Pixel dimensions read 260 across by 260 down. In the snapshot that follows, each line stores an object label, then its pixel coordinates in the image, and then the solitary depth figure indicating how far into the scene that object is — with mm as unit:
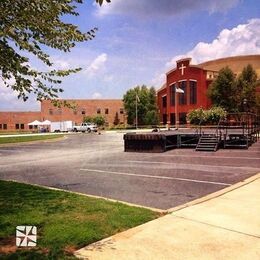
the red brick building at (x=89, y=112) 81206
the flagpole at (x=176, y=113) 59269
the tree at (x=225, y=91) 53063
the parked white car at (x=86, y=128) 60120
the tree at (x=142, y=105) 67014
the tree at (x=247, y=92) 52245
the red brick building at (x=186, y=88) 59702
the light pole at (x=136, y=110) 65455
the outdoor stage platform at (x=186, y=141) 20602
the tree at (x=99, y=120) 72546
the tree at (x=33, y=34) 5971
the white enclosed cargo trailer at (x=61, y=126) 67447
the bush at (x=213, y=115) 49024
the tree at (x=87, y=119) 73302
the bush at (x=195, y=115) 51018
